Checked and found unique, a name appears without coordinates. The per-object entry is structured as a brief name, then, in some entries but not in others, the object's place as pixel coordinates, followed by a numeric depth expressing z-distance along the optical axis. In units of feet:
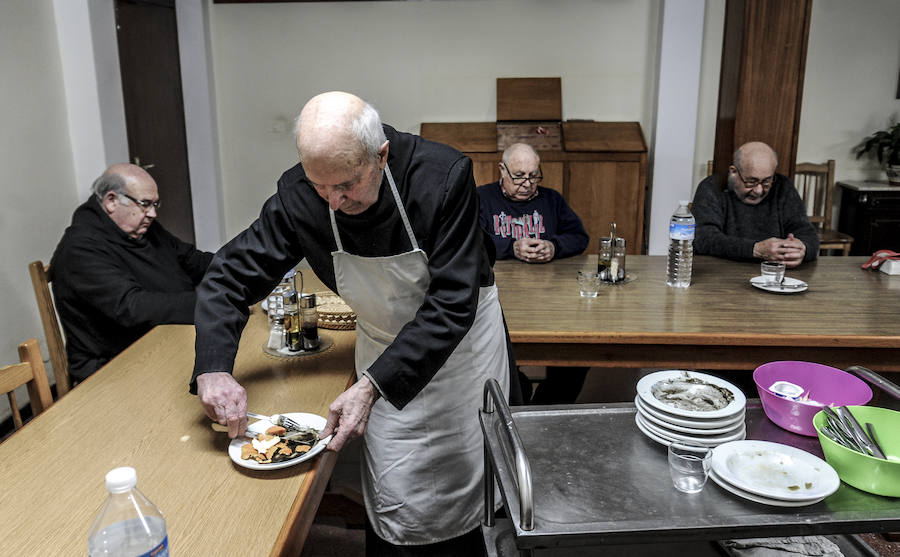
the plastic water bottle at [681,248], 9.59
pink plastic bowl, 4.98
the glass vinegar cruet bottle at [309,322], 7.06
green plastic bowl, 4.17
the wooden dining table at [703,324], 7.82
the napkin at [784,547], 5.72
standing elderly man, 5.18
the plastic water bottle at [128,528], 3.57
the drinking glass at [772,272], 9.50
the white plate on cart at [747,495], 4.09
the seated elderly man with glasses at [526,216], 11.00
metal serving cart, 3.95
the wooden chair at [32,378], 5.82
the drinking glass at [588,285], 9.18
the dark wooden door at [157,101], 15.74
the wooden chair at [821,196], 16.40
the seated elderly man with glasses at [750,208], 11.31
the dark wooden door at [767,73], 12.32
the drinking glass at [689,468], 4.32
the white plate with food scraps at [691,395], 4.77
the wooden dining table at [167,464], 4.17
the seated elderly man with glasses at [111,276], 8.25
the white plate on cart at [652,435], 4.75
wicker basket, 7.85
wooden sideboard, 17.58
